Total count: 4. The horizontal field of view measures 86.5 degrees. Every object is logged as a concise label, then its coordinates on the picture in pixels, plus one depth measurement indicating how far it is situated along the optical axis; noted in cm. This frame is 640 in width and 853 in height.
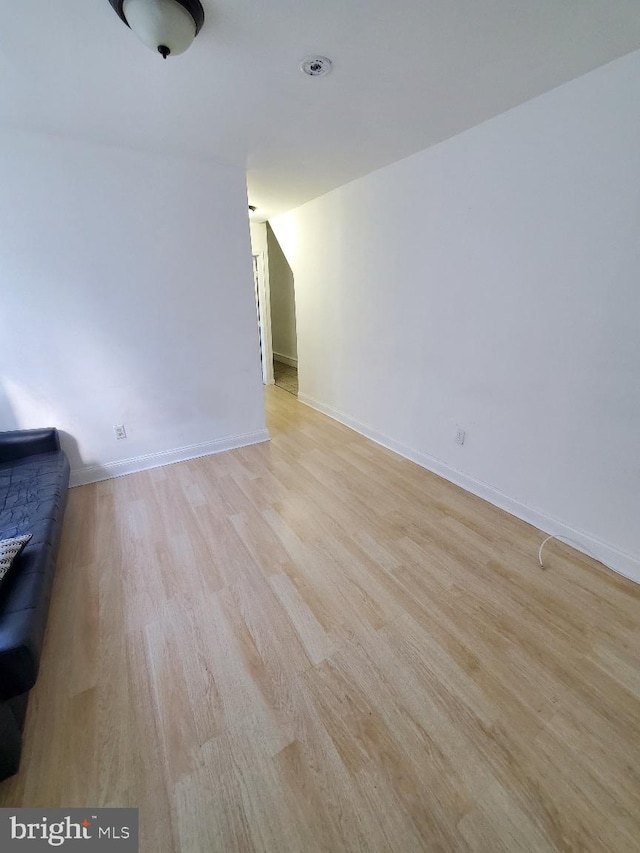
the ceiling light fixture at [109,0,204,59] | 112
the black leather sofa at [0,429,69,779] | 100
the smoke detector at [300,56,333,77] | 144
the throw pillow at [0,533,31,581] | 124
